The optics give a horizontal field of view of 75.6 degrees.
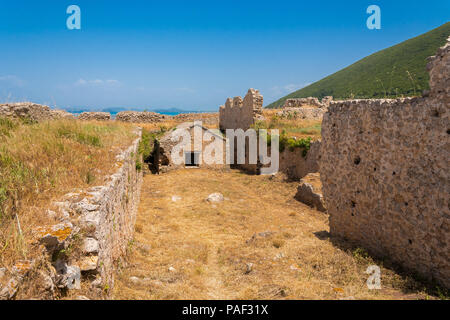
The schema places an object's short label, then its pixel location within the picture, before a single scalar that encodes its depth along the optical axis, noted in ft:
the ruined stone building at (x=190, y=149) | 54.00
